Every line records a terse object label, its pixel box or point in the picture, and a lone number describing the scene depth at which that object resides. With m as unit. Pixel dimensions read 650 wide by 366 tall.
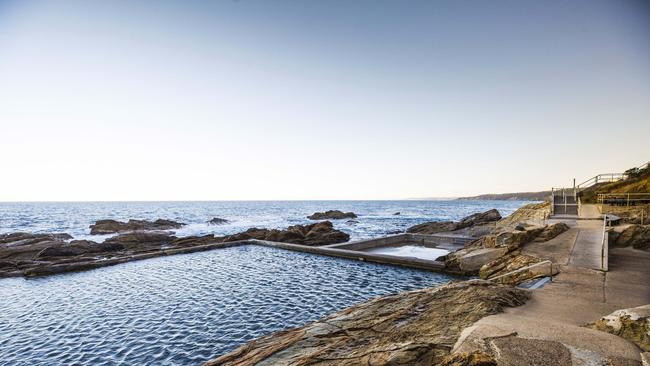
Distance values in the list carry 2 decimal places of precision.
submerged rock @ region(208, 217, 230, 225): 64.28
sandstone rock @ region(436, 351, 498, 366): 3.69
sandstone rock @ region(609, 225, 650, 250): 12.44
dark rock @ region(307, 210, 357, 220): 77.50
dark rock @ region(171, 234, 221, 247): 28.62
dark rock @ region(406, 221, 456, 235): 35.54
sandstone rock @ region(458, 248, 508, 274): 14.91
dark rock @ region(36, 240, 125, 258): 22.20
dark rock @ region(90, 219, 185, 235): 45.72
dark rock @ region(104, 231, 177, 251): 27.77
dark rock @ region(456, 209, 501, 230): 38.14
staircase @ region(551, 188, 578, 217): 23.75
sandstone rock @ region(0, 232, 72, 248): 28.97
